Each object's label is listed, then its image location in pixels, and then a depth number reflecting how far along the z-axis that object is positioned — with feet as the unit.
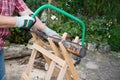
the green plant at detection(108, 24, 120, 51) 8.85
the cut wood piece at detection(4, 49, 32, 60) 7.73
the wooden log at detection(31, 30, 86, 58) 2.91
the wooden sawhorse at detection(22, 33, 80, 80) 3.18
